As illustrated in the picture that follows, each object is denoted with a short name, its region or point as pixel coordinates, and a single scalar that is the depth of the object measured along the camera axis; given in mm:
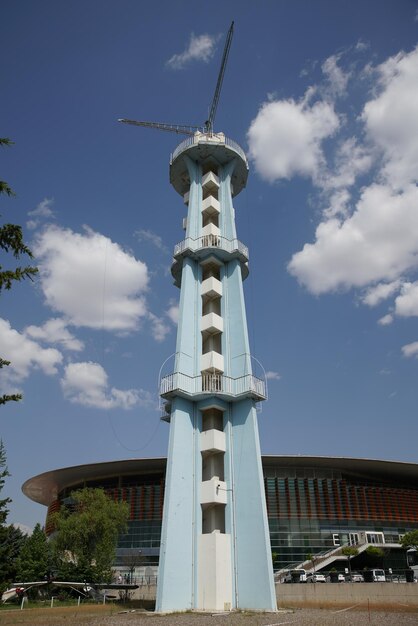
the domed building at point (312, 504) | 52469
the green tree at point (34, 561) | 39656
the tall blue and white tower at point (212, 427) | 24391
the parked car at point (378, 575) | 36109
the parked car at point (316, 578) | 38675
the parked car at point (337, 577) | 39141
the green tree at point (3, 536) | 32481
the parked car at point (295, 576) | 41500
